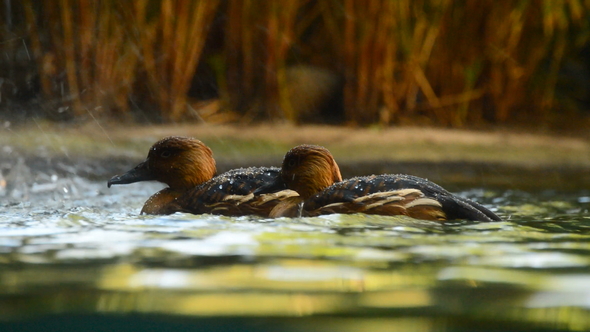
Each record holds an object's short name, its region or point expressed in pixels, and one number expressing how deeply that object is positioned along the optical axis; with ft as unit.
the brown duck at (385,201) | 26.94
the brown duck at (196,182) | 30.48
